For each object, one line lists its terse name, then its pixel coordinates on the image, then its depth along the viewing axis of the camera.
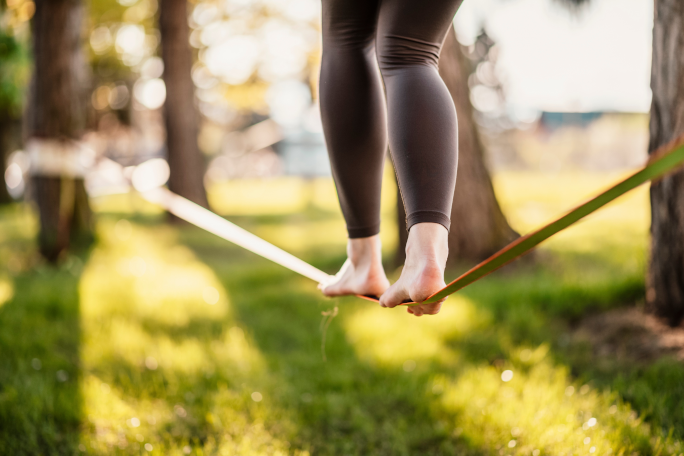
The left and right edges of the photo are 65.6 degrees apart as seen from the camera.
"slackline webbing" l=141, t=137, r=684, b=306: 0.81
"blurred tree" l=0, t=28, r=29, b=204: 4.24
